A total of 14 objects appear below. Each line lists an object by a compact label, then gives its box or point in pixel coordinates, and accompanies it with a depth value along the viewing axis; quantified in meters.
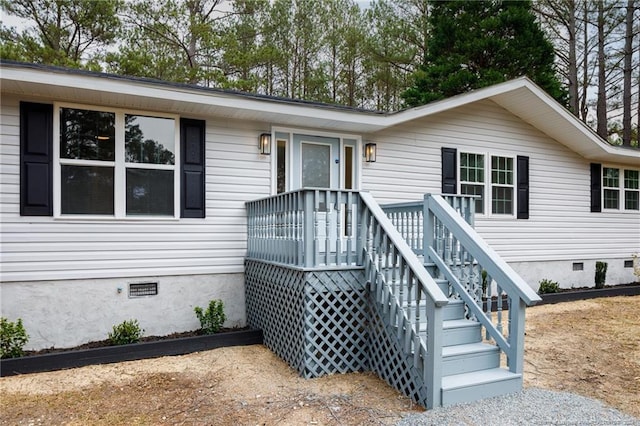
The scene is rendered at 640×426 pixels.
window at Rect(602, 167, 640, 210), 9.27
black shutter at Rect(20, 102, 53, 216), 4.78
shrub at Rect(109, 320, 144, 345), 5.01
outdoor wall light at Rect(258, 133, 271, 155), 5.96
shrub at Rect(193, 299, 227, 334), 5.45
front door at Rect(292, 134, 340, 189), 6.28
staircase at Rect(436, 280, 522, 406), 3.52
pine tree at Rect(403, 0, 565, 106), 14.13
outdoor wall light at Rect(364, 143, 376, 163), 6.63
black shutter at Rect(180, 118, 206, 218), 5.52
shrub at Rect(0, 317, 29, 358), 4.49
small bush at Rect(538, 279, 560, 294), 8.12
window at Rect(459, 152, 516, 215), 7.65
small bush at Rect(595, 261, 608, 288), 8.91
